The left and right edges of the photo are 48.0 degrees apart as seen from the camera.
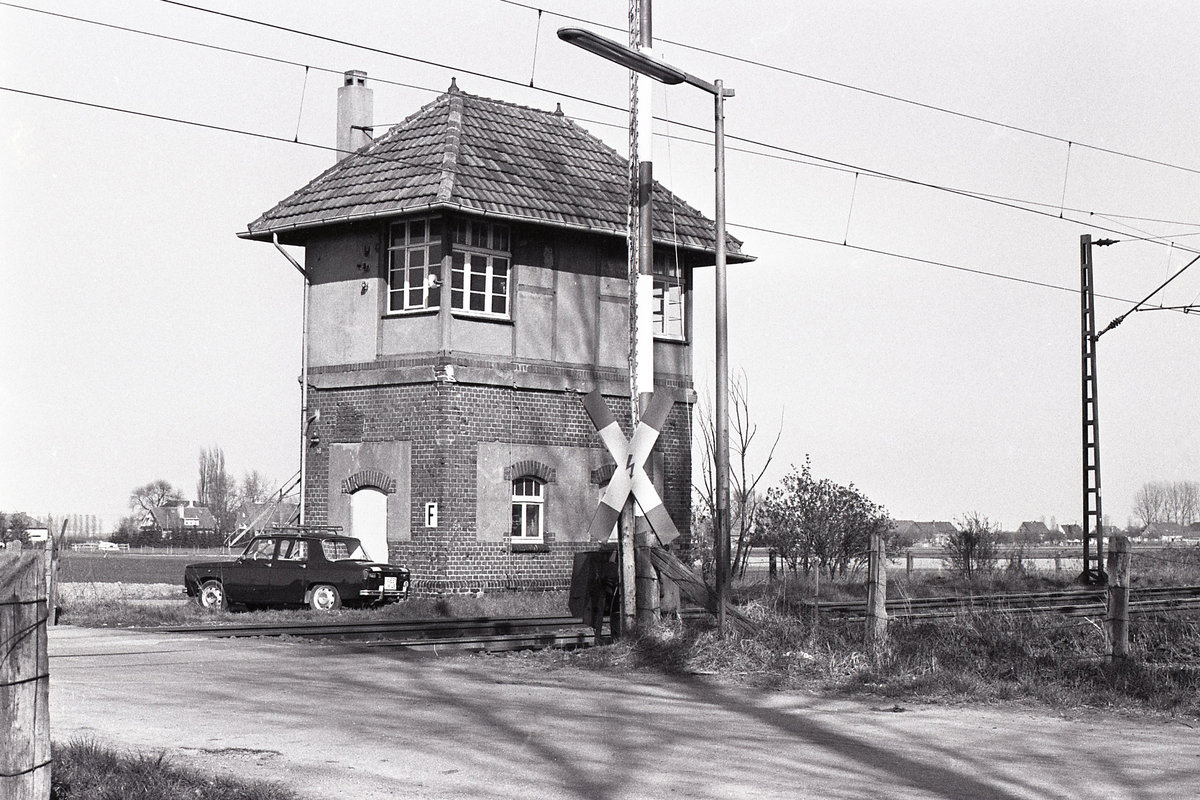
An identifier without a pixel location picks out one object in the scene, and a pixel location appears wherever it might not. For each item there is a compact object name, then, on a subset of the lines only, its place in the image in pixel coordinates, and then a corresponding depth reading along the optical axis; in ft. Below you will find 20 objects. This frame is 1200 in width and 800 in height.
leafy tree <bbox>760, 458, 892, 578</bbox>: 106.83
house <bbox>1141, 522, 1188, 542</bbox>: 315.47
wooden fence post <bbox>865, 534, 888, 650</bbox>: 40.52
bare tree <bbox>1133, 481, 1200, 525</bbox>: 364.79
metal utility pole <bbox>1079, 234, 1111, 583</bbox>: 105.19
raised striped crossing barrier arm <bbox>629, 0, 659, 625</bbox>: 46.24
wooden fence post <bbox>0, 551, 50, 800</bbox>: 17.97
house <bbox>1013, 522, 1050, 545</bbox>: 347.91
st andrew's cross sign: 45.57
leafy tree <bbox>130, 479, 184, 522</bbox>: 410.10
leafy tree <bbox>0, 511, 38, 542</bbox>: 157.87
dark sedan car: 75.00
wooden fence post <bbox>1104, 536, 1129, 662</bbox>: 36.86
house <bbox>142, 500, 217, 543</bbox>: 328.70
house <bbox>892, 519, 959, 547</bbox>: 373.56
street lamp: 42.42
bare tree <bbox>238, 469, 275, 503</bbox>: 385.31
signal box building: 81.66
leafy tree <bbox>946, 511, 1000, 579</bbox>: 111.65
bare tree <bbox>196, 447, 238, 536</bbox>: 381.19
